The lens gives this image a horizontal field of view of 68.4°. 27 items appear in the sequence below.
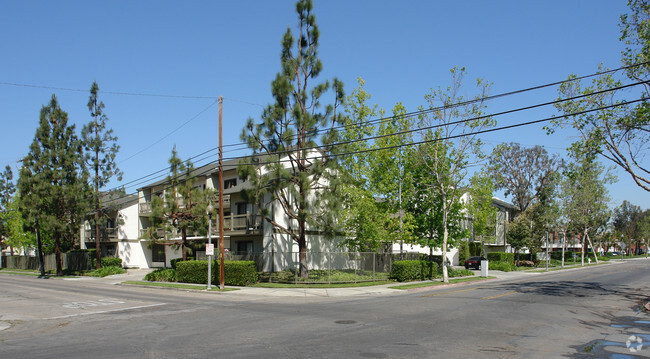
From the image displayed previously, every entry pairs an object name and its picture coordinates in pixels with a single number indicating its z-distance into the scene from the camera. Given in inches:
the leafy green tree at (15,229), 2210.9
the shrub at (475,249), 2321.6
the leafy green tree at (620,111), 839.1
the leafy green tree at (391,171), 1450.5
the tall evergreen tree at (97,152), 1768.0
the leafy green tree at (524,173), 2588.6
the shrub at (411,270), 1231.5
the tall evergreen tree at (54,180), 1672.0
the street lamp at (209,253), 1023.0
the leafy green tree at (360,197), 1267.2
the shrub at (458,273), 1470.0
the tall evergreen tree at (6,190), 2455.7
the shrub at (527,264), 2230.7
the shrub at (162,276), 1283.8
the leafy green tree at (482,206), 1365.7
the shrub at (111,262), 1811.0
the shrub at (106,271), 1660.9
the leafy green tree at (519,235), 2114.9
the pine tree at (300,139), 1092.5
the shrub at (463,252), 2242.9
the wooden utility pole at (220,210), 1050.7
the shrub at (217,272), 1131.3
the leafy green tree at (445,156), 1193.4
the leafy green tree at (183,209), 1278.5
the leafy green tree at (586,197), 2134.6
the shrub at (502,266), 1881.0
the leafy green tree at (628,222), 4613.7
